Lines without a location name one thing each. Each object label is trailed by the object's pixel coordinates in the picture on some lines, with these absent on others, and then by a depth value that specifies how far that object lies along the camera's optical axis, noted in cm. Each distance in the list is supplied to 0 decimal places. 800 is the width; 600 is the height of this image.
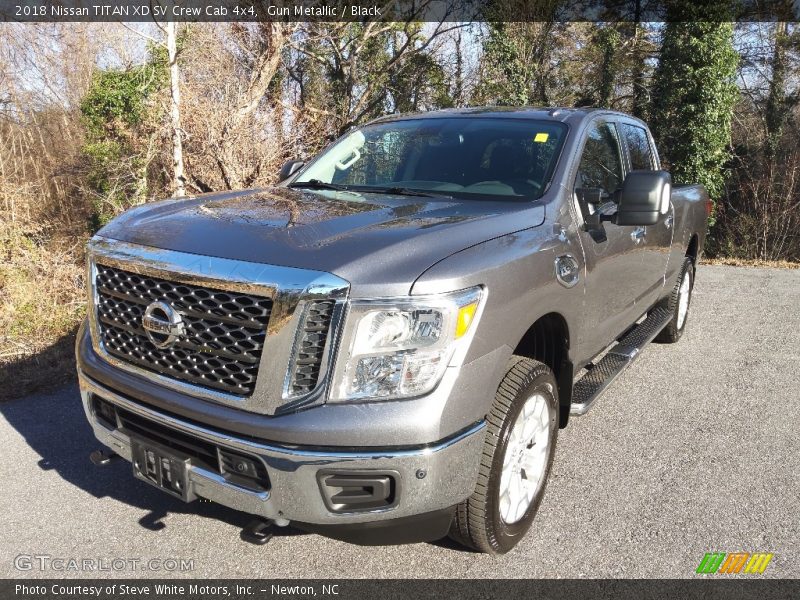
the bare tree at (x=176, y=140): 1052
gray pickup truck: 214
